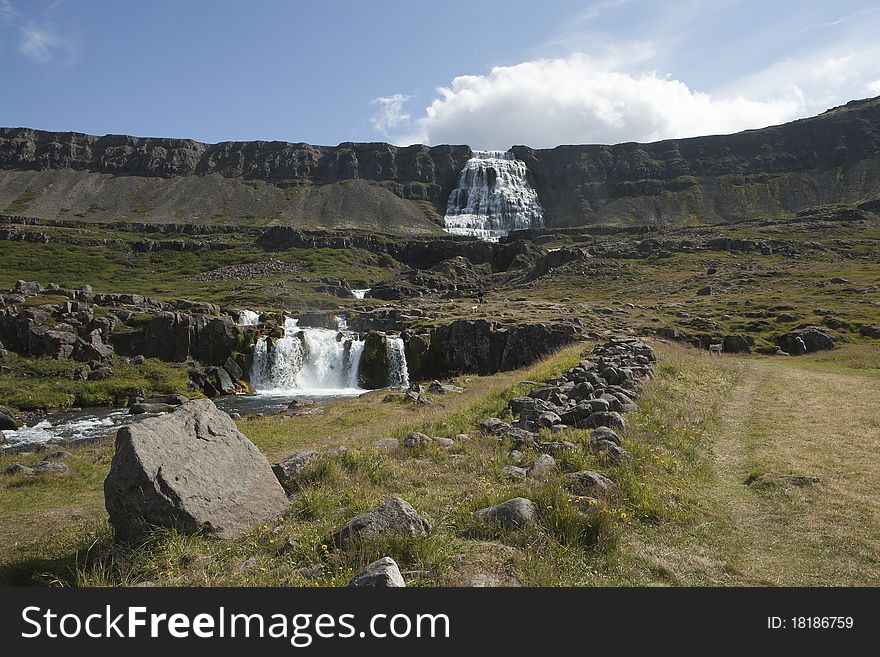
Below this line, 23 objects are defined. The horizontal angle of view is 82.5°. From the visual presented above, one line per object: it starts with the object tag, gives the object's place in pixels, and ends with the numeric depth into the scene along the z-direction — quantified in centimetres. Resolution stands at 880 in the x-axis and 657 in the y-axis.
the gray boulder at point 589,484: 842
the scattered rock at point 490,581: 585
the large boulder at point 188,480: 703
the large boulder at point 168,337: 4703
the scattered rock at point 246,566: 627
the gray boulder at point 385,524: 661
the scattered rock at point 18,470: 1561
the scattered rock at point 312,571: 606
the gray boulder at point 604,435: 1131
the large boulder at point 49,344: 4141
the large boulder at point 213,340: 4828
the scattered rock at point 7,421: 2899
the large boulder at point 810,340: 4100
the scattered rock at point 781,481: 984
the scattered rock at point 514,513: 714
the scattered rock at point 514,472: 977
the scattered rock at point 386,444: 1244
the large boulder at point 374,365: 4706
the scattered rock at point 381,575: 523
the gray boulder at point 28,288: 6465
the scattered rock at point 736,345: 4278
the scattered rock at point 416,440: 1257
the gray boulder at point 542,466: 952
